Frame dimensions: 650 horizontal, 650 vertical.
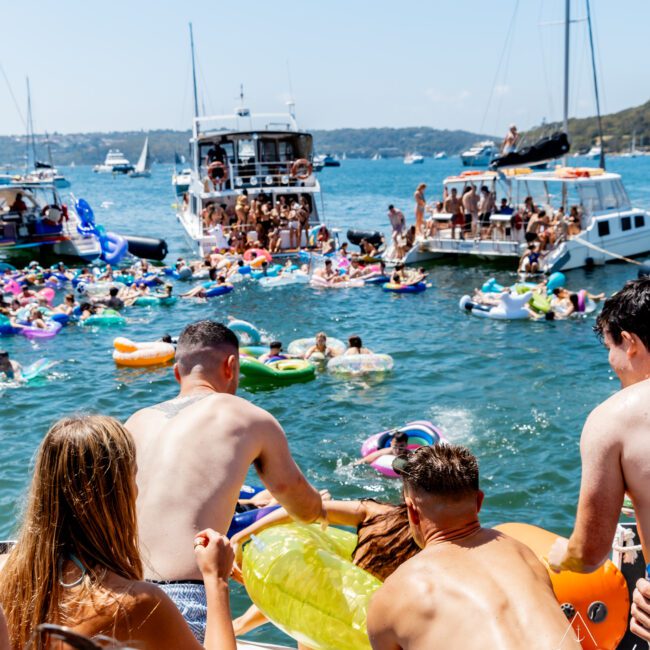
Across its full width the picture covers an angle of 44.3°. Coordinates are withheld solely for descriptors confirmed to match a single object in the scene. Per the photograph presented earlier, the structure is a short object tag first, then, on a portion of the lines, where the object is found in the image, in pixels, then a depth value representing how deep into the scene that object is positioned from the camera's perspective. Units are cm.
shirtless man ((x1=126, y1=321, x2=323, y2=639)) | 336
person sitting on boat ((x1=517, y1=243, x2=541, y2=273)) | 2311
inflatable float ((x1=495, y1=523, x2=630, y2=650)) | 404
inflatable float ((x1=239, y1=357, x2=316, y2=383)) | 1333
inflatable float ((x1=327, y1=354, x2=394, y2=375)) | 1405
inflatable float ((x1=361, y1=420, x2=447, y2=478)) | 940
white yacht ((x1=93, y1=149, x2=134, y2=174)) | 15675
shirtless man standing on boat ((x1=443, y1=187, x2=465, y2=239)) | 2591
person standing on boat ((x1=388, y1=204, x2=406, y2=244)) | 2675
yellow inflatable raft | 372
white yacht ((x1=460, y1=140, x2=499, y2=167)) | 14150
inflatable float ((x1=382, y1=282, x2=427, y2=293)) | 2197
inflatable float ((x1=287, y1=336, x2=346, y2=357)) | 1511
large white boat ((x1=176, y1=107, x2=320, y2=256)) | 2759
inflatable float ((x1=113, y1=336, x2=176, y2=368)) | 1523
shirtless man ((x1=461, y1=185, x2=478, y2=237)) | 2558
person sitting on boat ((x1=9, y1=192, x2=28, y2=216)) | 2938
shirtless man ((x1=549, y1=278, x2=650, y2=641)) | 308
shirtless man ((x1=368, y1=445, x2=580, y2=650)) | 257
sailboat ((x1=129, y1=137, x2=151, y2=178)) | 13368
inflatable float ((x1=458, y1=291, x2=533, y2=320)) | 1828
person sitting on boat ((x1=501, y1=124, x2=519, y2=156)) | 2689
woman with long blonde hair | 240
